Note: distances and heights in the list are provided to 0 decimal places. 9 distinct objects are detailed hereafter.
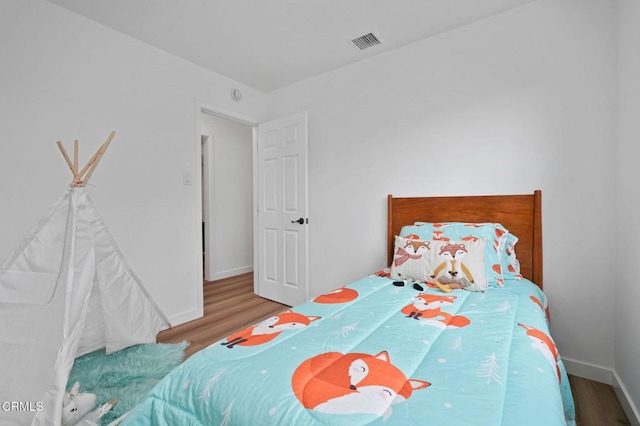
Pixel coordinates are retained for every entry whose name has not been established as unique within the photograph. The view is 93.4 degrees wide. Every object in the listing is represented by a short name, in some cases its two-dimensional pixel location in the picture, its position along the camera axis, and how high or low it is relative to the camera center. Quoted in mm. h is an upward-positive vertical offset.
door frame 3037 +340
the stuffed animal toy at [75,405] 1431 -972
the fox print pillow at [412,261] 1969 -363
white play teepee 1460 -571
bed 793 -518
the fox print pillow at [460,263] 1806 -347
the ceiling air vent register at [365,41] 2537 +1445
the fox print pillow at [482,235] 1930 -197
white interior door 3252 -21
